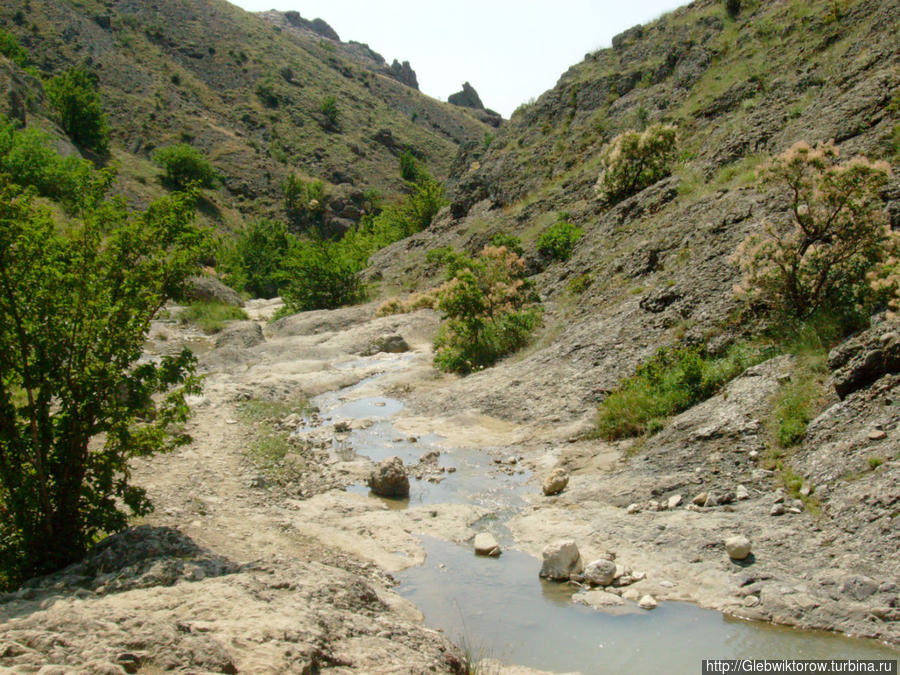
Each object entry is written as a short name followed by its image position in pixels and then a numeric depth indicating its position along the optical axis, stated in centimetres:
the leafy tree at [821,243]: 1034
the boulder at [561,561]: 685
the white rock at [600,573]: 664
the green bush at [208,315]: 3086
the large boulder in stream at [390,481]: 996
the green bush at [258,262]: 5059
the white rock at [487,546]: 767
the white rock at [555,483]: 950
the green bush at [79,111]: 6138
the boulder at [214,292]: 3472
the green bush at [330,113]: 9169
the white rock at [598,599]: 628
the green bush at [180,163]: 6450
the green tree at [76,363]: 627
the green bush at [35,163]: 3688
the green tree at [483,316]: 1842
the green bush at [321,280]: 3312
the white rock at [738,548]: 655
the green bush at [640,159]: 2356
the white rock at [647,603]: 612
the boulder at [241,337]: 2491
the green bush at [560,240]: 2358
